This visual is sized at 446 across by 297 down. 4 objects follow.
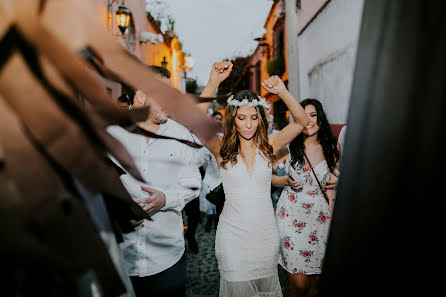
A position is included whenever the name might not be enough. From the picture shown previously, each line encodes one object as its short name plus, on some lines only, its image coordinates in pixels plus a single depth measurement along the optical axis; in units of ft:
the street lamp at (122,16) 20.93
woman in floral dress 8.86
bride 7.11
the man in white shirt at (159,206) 6.20
